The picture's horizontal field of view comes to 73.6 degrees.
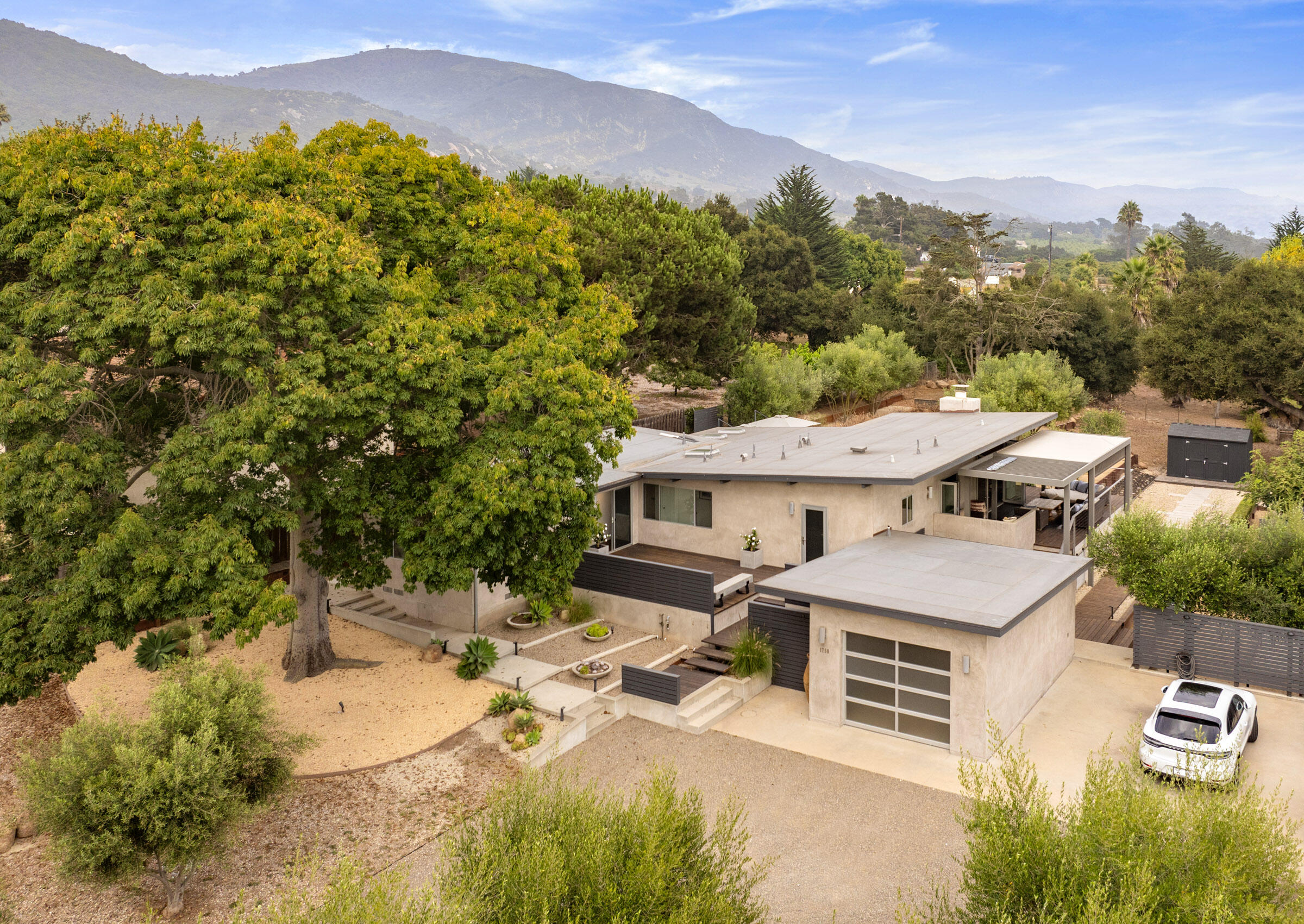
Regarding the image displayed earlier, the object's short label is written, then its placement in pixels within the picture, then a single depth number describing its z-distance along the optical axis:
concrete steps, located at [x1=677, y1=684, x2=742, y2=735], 16.61
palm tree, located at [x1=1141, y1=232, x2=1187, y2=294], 82.06
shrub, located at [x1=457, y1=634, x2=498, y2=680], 18.98
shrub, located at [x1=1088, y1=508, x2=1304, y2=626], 17.66
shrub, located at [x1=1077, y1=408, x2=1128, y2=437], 43.03
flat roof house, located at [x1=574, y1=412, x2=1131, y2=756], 15.57
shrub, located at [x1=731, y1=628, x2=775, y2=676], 18.12
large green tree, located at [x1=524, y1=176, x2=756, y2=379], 40.75
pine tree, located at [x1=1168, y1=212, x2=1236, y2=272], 87.06
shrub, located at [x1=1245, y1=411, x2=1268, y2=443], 47.56
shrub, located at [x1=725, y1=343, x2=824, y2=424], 44.62
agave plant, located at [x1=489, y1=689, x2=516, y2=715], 17.25
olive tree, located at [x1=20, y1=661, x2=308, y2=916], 10.55
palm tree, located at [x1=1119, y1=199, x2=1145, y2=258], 115.50
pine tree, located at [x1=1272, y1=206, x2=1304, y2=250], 83.75
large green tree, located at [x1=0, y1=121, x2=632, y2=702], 13.74
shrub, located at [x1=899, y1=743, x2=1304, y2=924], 7.41
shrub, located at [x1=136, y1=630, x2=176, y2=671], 19.39
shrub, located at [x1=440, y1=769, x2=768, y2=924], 7.85
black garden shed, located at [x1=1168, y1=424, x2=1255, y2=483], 38.41
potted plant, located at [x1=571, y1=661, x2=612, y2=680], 18.62
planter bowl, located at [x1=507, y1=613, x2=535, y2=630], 21.97
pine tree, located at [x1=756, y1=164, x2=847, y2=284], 82.38
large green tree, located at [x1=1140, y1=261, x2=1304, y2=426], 45.97
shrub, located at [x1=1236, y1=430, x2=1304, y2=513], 26.75
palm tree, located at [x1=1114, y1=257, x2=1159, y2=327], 76.75
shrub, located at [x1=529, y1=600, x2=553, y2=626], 19.81
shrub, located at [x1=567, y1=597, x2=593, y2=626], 22.31
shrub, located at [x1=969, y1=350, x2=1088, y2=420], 43.59
